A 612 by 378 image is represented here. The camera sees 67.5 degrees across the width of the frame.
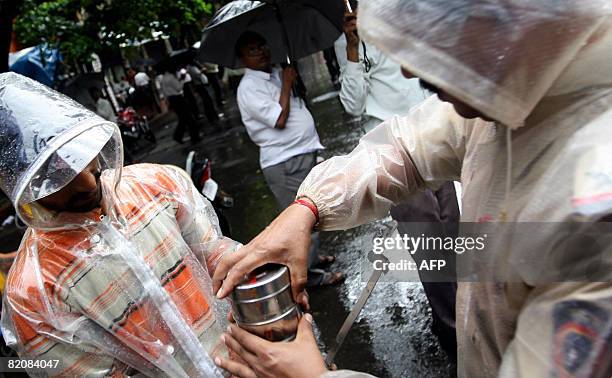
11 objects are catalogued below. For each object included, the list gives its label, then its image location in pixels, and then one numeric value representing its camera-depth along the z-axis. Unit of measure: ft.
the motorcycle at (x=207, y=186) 12.80
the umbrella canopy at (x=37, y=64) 28.35
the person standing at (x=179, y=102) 36.91
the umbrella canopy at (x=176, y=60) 38.83
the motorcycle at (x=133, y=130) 40.00
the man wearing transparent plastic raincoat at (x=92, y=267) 4.72
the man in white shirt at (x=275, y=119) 11.66
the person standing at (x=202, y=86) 42.24
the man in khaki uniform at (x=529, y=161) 2.58
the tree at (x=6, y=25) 16.70
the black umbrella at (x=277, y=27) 12.19
